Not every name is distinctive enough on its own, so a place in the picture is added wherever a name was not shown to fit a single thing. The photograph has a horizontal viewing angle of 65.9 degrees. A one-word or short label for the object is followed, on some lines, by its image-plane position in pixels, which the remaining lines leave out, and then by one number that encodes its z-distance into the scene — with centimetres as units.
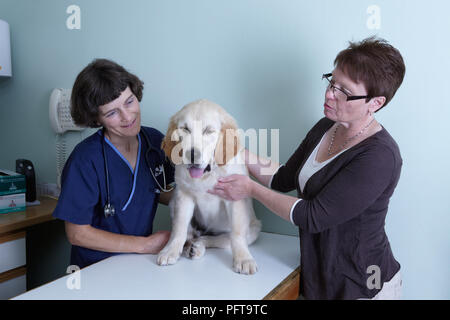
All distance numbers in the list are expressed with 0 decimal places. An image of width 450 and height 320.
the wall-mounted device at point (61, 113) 211
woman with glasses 99
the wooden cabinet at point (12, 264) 174
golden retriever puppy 117
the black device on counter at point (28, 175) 208
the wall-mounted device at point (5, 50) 216
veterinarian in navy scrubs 130
